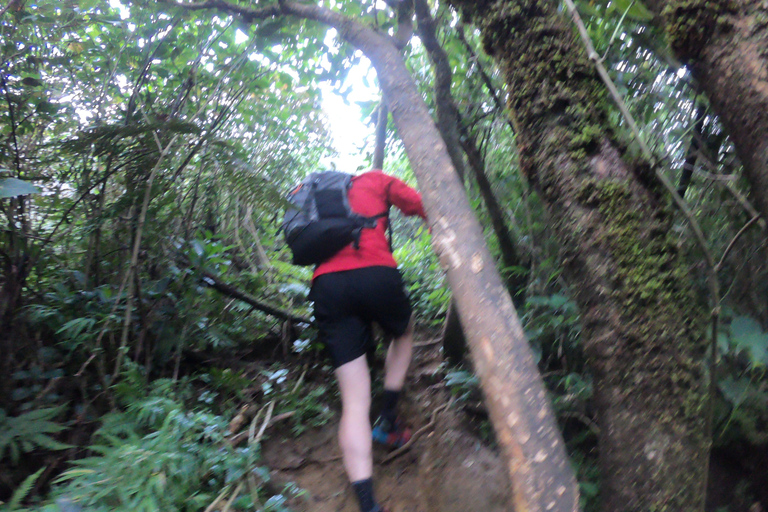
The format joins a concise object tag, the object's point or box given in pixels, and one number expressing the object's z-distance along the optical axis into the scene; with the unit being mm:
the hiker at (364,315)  2293
